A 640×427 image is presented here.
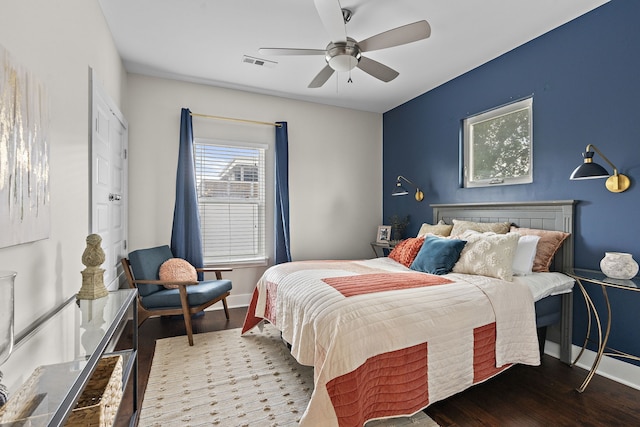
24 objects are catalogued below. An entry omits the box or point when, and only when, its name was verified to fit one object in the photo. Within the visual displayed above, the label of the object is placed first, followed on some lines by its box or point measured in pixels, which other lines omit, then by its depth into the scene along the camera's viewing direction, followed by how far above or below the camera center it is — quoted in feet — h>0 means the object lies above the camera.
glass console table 2.65 -1.63
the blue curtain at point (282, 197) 13.79 +0.73
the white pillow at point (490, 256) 7.93 -1.15
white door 7.72 +1.04
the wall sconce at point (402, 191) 13.96 +1.05
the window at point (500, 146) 9.99 +2.28
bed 5.27 -2.31
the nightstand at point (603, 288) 6.57 -1.65
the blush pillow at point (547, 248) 8.56 -0.99
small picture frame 15.03 -1.02
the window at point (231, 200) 13.24 +0.62
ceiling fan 6.52 +4.02
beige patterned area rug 6.06 -3.91
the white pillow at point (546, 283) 7.67 -1.79
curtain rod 12.61 +3.96
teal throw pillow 8.76 -1.24
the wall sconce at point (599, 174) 7.41 +0.89
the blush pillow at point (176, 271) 10.57 -1.94
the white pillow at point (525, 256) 8.30 -1.17
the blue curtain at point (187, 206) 12.11 +0.32
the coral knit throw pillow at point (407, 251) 10.07 -1.26
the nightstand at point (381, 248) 14.21 -1.71
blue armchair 9.62 -2.48
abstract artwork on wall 3.69 +0.78
